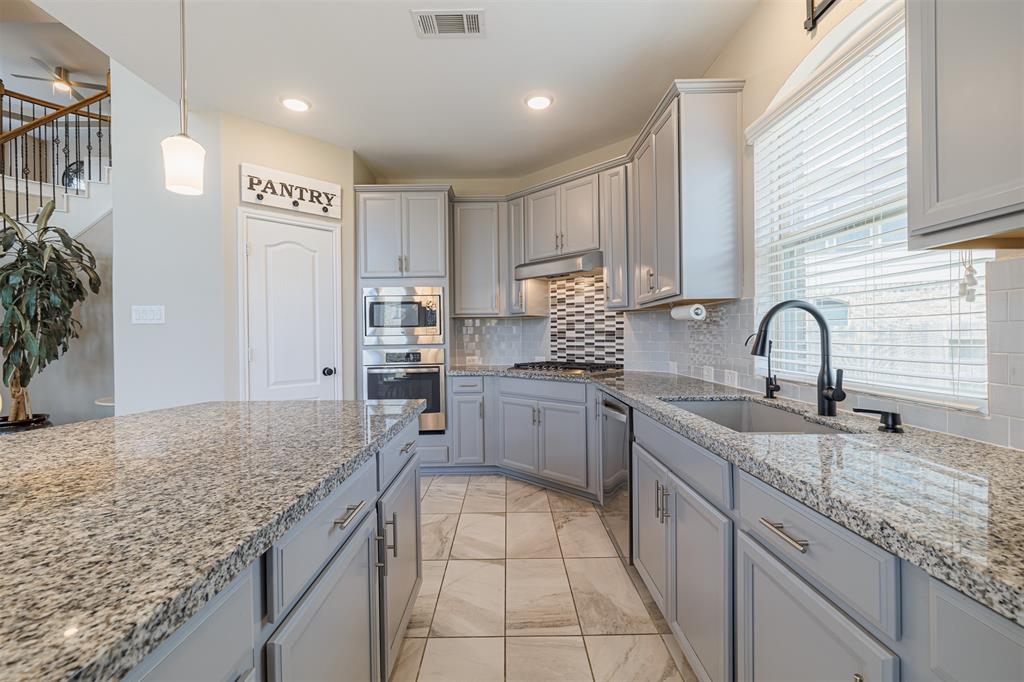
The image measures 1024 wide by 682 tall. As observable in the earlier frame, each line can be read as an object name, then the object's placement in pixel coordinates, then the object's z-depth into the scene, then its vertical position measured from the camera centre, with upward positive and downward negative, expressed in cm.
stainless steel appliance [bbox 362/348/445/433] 347 -31
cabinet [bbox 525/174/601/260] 319 +97
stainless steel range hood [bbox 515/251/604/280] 312 +58
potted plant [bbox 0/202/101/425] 304 +34
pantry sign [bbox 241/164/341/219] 296 +114
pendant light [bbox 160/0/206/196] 149 +66
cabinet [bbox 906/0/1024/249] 76 +43
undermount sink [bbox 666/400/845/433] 159 -33
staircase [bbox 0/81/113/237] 394 +158
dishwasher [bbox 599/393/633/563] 202 -69
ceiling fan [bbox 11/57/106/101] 460 +298
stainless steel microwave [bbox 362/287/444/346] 348 +20
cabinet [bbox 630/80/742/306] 207 +76
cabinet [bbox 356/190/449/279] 351 +91
